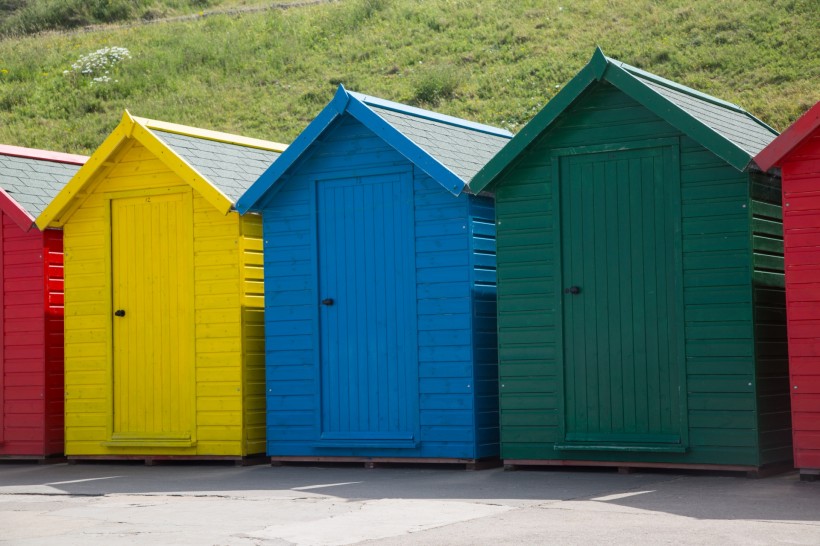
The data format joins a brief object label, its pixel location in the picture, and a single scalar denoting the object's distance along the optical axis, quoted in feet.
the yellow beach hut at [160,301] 37.96
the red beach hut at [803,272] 28.48
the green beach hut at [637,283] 30.58
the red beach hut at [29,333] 41.09
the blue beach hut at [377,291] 34.60
